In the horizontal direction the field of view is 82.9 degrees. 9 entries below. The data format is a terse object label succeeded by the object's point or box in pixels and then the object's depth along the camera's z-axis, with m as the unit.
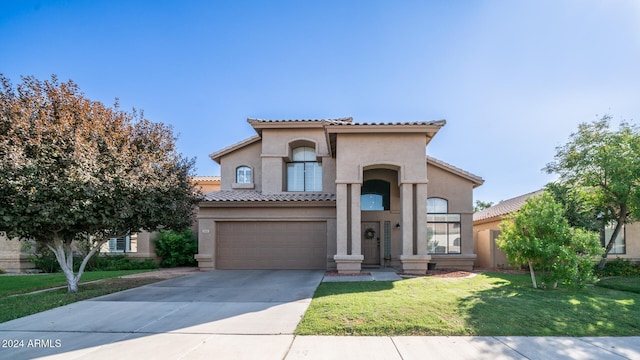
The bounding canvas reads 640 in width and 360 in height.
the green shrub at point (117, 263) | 18.52
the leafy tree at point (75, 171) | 9.16
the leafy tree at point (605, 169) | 13.79
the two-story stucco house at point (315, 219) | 16.88
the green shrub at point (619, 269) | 15.30
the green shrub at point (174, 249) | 19.27
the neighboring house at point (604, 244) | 17.28
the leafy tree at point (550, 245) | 10.40
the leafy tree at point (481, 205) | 55.92
